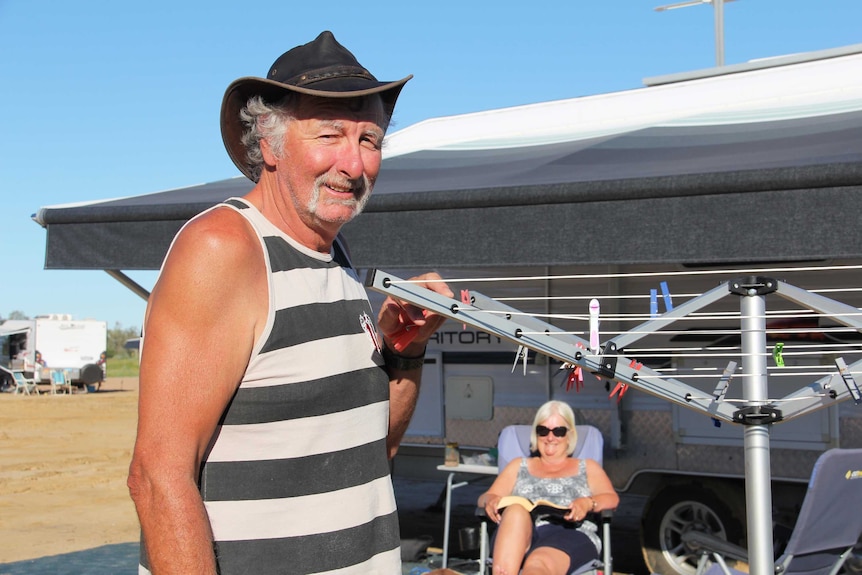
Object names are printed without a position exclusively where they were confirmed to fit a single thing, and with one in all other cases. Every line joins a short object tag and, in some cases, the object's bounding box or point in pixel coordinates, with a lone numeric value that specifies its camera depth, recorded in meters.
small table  5.83
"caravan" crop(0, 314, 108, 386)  28.17
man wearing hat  1.46
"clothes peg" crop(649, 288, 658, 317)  2.19
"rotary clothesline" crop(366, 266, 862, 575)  2.04
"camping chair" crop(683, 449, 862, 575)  4.00
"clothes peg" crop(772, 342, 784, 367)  2.02
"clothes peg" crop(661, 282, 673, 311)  2.23
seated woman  4.79
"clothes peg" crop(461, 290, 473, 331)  2.05
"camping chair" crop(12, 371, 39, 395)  26.77
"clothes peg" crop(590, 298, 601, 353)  1.97
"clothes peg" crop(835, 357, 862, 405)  1.99
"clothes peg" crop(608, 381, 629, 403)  2.25
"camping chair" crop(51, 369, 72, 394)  27.65
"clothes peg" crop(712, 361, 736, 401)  2.12
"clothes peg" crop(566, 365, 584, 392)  2.13
